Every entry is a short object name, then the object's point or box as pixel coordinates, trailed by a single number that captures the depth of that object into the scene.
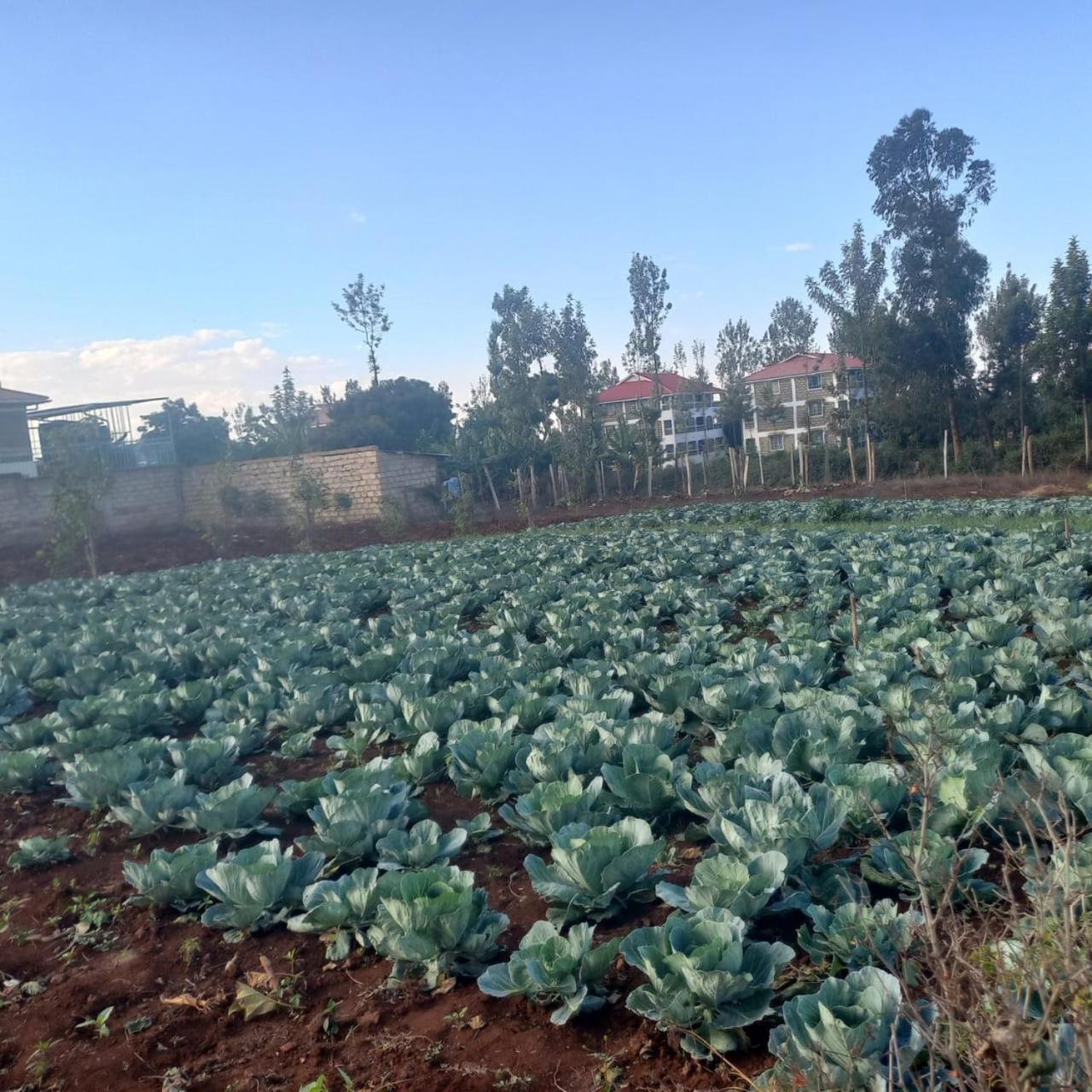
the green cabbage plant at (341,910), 3.02
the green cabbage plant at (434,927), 2.73
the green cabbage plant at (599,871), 2.96
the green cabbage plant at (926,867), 2.73
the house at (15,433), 31.11
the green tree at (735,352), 65.00
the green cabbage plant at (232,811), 3.91
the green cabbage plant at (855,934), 2.40
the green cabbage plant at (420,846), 3.33
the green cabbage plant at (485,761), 4.18
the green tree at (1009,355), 33.59
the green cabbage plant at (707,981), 2.31
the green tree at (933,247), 32.34
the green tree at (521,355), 44.62
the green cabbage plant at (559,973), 2.51
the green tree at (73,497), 19.59
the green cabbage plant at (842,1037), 1.96
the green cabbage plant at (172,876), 3.41
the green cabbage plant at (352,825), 3.53
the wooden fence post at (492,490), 29.42
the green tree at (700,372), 61.28
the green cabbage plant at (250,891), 3.17
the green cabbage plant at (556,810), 3.47
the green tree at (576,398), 35.31
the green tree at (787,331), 66.62
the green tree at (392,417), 39.34
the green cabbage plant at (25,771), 5.06
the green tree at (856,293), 34.12
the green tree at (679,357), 59.97
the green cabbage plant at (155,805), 4.17
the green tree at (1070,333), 29.19
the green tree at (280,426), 34.19
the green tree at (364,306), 40.72
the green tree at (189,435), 31.95
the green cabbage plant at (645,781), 3.67
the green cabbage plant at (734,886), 2.69
